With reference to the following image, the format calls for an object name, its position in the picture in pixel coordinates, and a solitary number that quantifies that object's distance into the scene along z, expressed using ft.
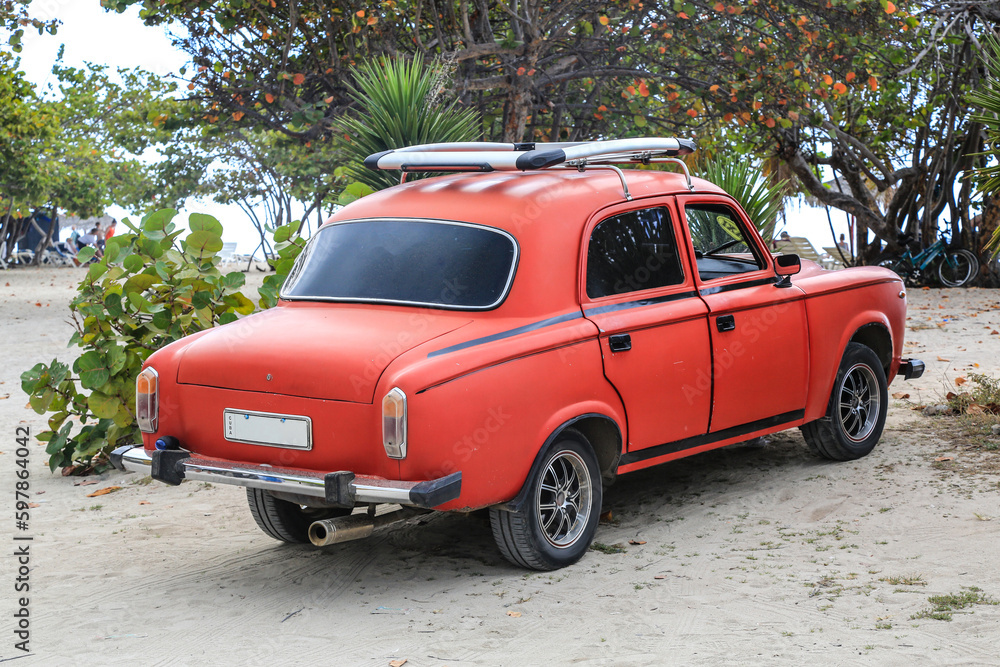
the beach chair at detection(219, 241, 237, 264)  194.70
